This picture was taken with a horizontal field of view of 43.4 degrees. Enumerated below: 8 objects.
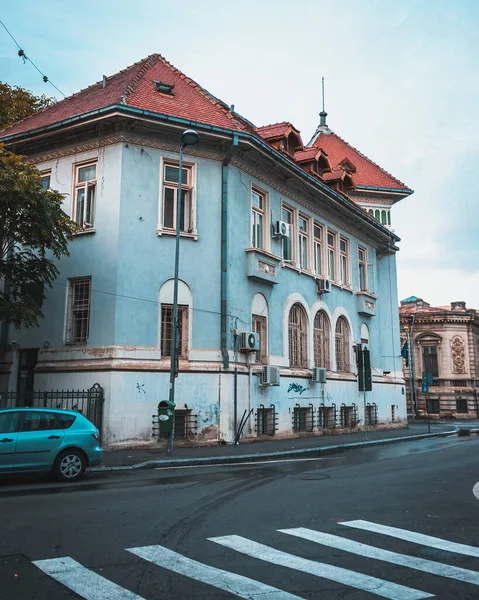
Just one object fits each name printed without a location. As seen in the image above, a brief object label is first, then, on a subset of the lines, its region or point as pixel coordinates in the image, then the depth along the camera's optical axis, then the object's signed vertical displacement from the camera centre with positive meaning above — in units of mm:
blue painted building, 18844 +4973
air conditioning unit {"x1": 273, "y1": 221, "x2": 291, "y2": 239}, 23547 +7080
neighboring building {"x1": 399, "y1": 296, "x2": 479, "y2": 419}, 56438 +5238
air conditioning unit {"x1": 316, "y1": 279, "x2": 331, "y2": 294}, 26828 +5601
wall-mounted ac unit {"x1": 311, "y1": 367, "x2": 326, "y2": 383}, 25125 +1584
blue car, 11461 -560
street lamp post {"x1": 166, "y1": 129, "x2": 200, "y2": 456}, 16250 +2131
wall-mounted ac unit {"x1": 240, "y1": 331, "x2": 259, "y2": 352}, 20688 +2423
